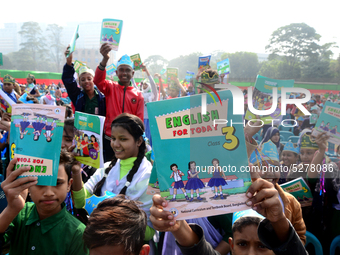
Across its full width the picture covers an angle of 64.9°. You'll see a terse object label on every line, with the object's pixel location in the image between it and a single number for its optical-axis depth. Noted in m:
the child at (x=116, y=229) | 1.24
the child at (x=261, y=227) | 1.15
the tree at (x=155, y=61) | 76.12
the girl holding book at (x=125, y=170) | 2.08
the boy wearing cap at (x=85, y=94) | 3.41
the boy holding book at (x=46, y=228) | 1.65
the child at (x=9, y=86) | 6.60
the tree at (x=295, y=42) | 40.94
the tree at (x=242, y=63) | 58.16
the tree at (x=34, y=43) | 71.00
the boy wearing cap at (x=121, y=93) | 3.52
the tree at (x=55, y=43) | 71.06
